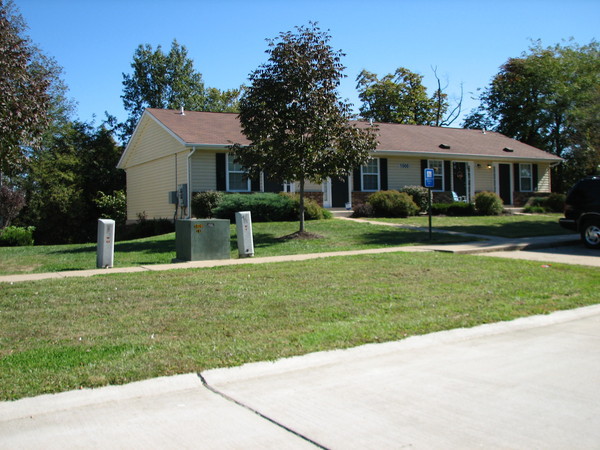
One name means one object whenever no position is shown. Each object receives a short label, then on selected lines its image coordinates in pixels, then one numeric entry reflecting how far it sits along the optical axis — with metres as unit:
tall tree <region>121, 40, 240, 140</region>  44.91
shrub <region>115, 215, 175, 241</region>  23.77
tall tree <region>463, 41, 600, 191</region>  39.38
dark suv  15.18
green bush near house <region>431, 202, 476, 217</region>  26.11
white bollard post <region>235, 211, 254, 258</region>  13.20
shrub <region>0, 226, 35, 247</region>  23.69
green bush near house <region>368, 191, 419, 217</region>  23.88
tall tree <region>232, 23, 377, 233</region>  15.98
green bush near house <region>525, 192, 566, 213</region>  29.28
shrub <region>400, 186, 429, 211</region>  26.06
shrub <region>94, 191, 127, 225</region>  31.89
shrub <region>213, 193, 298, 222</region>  20.42
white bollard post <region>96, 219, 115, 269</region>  11.59
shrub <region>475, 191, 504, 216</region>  26.30
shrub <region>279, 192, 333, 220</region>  21.72
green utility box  12.35
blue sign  15.34
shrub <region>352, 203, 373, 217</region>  24.05
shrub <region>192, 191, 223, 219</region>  21.48
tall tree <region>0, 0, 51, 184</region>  11.83
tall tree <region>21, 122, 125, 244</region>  31.25
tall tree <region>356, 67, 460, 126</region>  48.69
